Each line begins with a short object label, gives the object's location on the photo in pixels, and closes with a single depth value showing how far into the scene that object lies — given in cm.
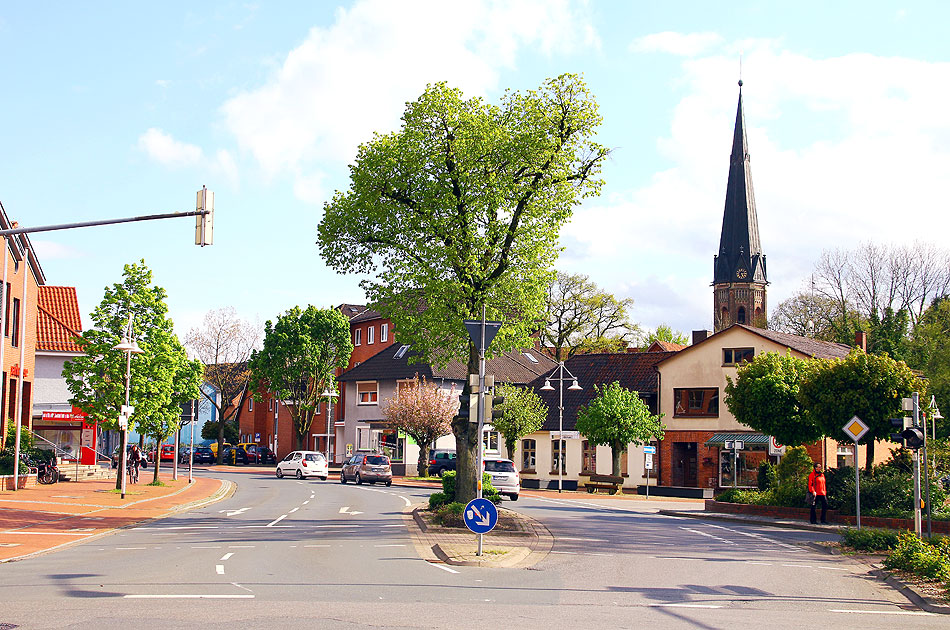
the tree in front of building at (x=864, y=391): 2852
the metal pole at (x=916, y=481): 2012
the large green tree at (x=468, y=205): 2334
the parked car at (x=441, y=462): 5322
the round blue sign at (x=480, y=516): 1599
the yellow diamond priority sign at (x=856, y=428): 2437
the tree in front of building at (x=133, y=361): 3534
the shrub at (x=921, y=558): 1507
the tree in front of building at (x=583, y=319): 7631
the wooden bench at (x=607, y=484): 4938
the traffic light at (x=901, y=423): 2080
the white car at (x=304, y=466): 5531
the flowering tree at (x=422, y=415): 5797
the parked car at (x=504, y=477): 3844
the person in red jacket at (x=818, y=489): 2791
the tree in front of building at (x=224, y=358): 7531
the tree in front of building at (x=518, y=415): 5522
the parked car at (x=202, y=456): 7856
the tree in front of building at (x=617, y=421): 4781
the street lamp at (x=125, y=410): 3281
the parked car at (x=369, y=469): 4856
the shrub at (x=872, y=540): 2009
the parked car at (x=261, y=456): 7919
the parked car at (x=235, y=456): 7904
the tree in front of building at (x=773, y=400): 3452
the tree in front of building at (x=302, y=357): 7344
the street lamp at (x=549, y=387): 4600
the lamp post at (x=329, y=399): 6588
